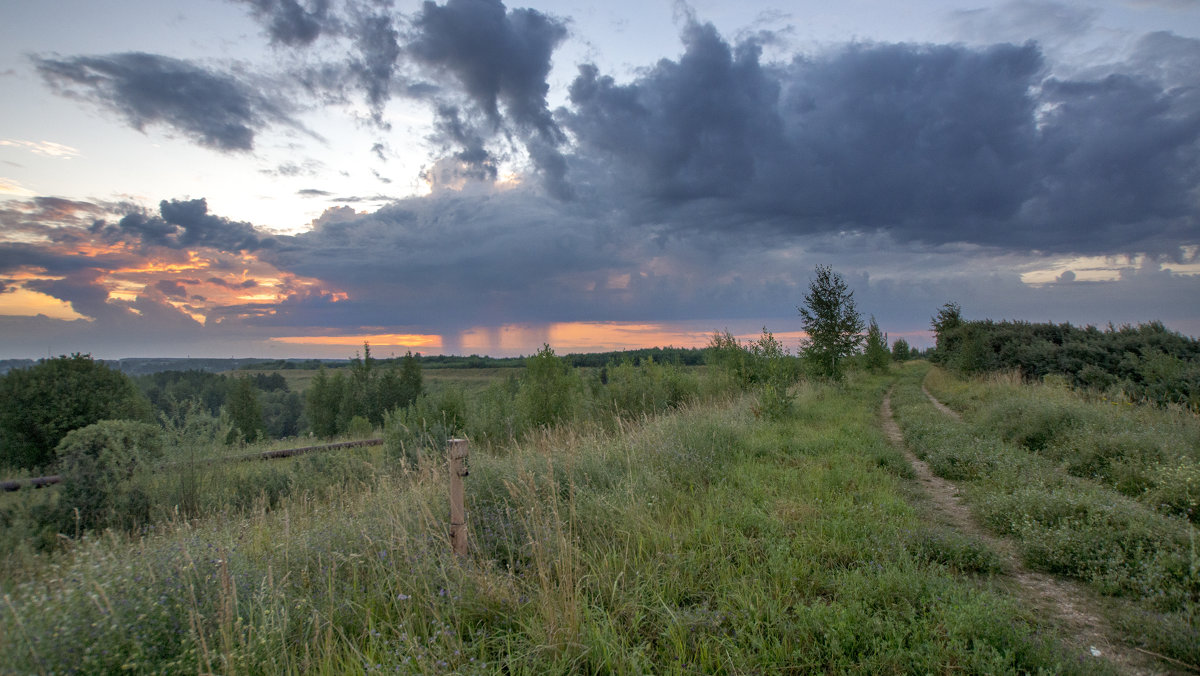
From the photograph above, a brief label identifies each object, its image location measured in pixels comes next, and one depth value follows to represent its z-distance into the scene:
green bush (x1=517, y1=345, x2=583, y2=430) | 16.05
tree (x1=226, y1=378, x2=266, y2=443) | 36.50
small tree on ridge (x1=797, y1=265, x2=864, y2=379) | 24.06
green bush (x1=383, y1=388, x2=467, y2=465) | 12.88
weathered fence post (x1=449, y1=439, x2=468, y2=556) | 4.27
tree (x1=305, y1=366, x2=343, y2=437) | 47.44
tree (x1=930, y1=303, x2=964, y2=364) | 36.34
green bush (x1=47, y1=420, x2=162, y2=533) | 8.88
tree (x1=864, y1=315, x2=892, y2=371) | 39.80
